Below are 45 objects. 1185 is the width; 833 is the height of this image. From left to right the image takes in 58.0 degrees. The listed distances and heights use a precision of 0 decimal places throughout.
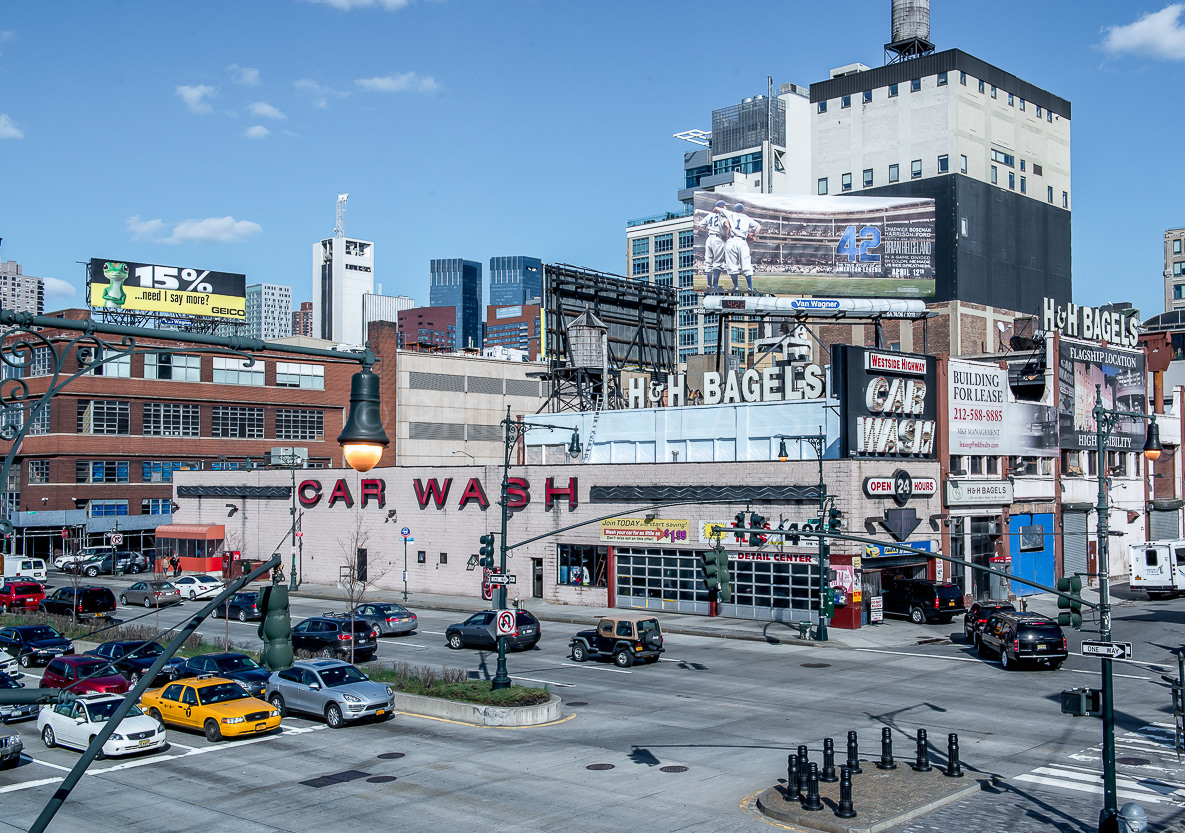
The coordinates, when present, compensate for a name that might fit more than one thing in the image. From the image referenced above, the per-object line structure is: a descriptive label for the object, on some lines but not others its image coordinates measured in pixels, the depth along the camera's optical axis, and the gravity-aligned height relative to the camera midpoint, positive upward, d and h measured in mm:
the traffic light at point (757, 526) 51656 -3936
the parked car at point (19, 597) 59125 -8677
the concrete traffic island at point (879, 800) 20219 -7148
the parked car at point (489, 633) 44459 -7990
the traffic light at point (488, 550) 34006 -3445
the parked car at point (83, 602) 57344 -8722
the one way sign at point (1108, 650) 21125 -4034
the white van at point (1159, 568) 60906 -6912
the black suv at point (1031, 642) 38250 -7013
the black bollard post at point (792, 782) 21391 -6784
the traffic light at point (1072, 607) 24206 -3698
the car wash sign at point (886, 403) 53281 +2186
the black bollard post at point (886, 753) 24031 -6943
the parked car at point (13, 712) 31422 -8087
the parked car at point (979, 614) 43844 -7021
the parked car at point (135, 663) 36094 -7622
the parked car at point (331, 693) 30516 -7321
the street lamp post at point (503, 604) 31922 -5283
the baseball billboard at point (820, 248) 67500 +12574
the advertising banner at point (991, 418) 58844 +1664
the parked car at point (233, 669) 34062 -7543
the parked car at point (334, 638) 41469 -7724
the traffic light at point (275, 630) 9906 -1756
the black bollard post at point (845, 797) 20391 -6767
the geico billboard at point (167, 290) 89750 +12999
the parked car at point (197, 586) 62344 -8466
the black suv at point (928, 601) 51781 -7564
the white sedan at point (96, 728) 27172 -7490
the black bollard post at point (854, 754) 22828 -6644
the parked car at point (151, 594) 60875 -8850
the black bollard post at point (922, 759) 23766 -6987
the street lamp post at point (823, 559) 44719 -4836
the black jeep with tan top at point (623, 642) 40750 -7621
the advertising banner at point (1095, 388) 66500 +3800
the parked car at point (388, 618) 49344 -8140
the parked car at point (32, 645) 42156 -8125
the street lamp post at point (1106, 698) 19219 -4947
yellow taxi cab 29203 -7482
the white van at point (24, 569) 70375 -8544
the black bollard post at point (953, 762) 23297 -6903
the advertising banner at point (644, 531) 56281 -4667
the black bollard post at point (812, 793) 20844 -6823
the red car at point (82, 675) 34094 -7667
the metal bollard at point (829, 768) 22609 -6833
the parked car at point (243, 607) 54969 -8552
